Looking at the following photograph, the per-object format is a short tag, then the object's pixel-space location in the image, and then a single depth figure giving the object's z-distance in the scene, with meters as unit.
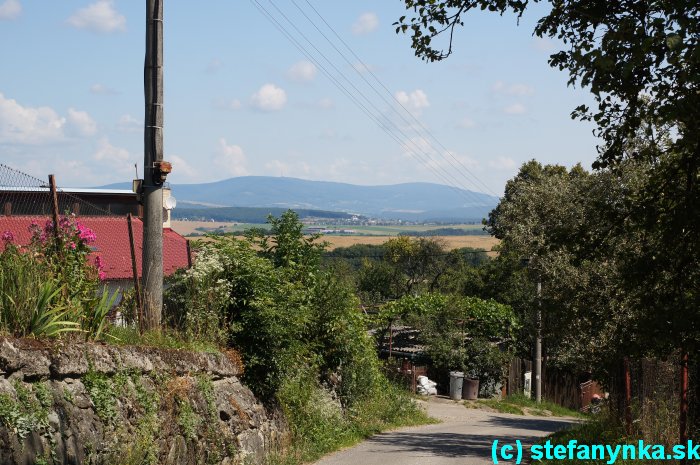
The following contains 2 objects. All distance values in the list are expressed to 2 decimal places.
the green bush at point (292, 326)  14.04
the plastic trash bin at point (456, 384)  32.59
